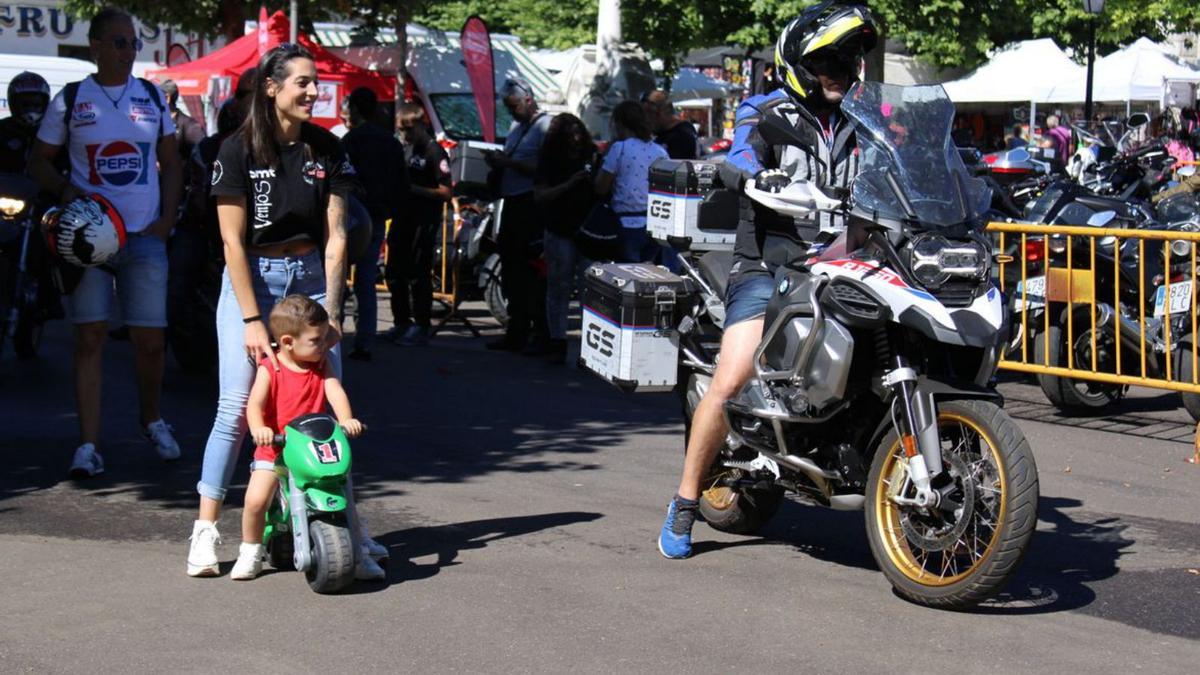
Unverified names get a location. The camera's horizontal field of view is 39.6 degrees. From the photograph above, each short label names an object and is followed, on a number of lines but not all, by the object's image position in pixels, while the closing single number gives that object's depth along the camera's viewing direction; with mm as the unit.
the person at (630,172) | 11703
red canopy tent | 27094
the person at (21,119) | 9508
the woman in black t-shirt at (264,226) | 5820
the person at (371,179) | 11836
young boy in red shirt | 5680
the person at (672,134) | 13383
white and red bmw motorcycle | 5234
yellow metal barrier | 9500
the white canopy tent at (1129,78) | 31297
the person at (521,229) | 12516
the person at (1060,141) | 25062
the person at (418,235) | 12930
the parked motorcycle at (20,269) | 8461
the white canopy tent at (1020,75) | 32781
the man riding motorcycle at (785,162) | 5789
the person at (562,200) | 11898
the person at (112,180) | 7418
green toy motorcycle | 5473
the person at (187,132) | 13125
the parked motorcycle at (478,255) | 13906
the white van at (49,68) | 28078
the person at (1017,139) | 28462
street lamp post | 23797
